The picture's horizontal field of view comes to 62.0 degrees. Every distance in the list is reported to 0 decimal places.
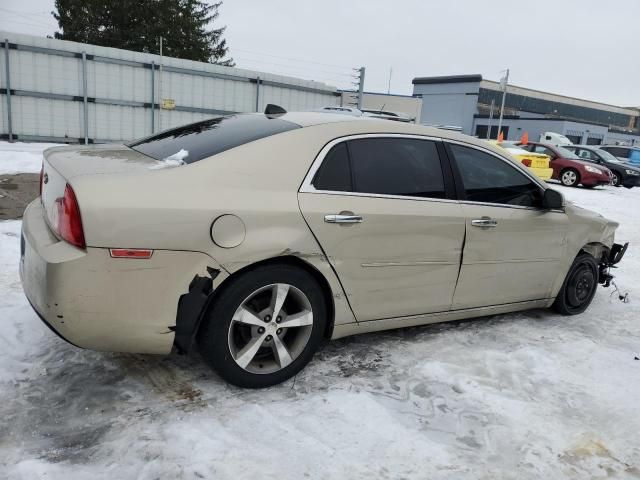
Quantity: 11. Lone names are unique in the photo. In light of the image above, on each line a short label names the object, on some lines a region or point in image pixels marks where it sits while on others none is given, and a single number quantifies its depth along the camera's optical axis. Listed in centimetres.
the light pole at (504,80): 3584
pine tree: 3269
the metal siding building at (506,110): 5419
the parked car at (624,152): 2500
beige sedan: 250
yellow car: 1631
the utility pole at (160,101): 1619
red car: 1692
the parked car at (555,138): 3005
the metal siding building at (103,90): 1443
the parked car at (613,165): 1967
